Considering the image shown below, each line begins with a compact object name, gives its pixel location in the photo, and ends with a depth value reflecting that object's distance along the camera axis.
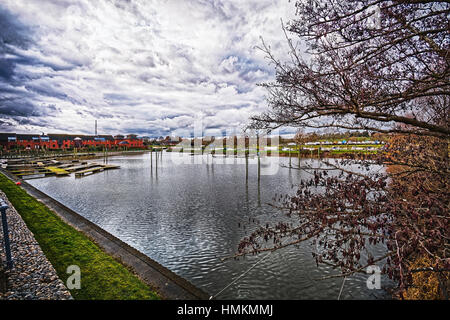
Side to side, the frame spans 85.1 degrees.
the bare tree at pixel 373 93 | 3.20
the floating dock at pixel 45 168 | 24.02
